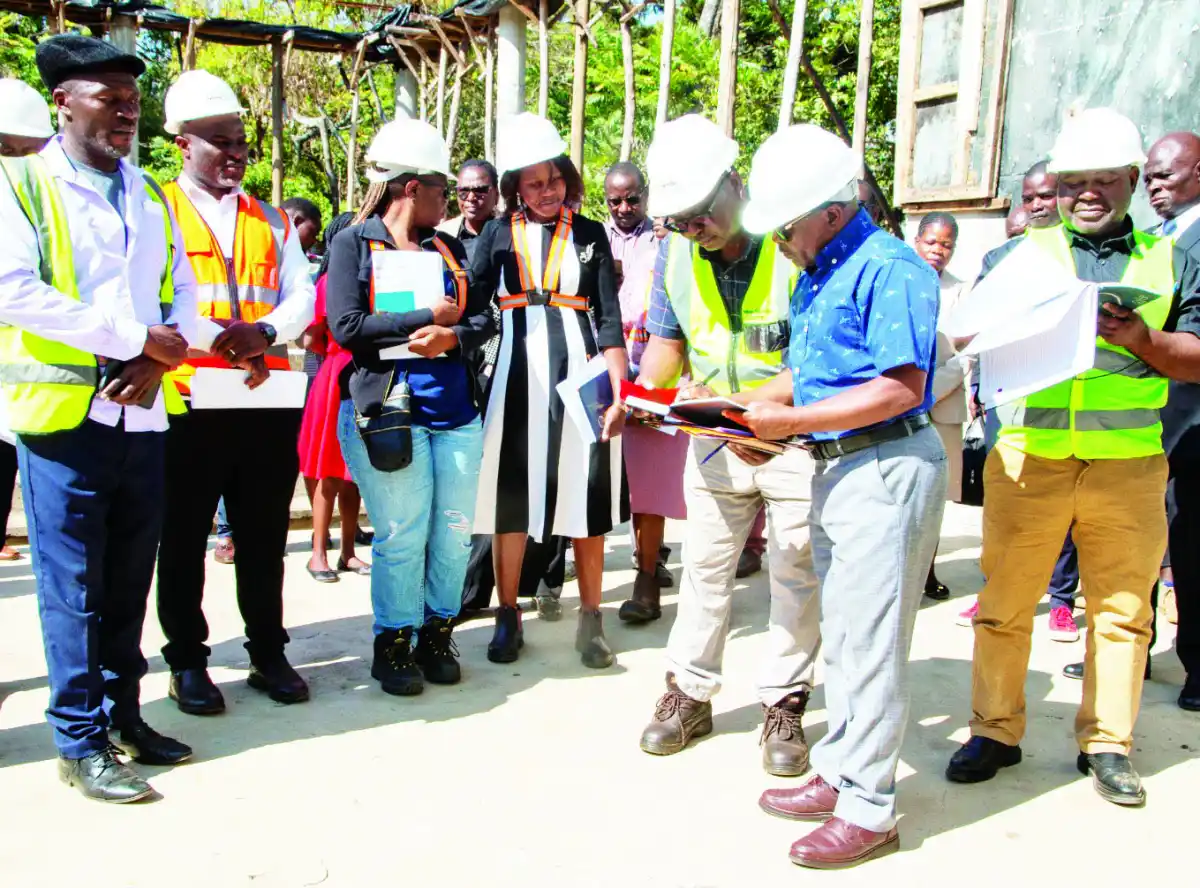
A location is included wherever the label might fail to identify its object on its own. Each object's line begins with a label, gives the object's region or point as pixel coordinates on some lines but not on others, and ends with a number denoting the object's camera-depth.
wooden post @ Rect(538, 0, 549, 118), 9.95
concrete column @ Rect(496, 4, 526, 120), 10.73
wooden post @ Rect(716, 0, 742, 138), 7.49
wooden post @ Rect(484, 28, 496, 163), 11.66
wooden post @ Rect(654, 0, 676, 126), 8.11
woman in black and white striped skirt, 4.46
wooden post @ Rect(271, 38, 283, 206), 13.35
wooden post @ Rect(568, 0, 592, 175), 8.72
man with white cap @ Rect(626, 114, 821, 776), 3.50
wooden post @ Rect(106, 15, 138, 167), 12.21
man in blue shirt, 2.80
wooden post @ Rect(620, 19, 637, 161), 8.89
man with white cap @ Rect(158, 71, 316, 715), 3.71
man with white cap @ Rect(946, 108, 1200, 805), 3.31
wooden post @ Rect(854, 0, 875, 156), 8.01
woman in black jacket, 4.03
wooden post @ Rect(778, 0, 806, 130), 7.44
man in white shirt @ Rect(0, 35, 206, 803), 3.10
